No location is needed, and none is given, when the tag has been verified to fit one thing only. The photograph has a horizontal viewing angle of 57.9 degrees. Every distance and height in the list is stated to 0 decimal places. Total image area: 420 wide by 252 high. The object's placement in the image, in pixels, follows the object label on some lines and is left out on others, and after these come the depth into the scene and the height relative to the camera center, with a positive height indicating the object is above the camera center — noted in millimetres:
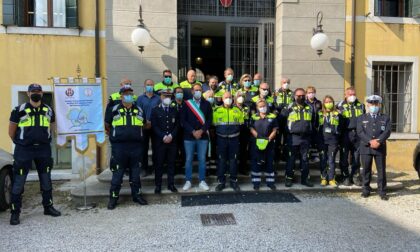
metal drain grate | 5598 -1721
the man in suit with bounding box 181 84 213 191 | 7043 -429
